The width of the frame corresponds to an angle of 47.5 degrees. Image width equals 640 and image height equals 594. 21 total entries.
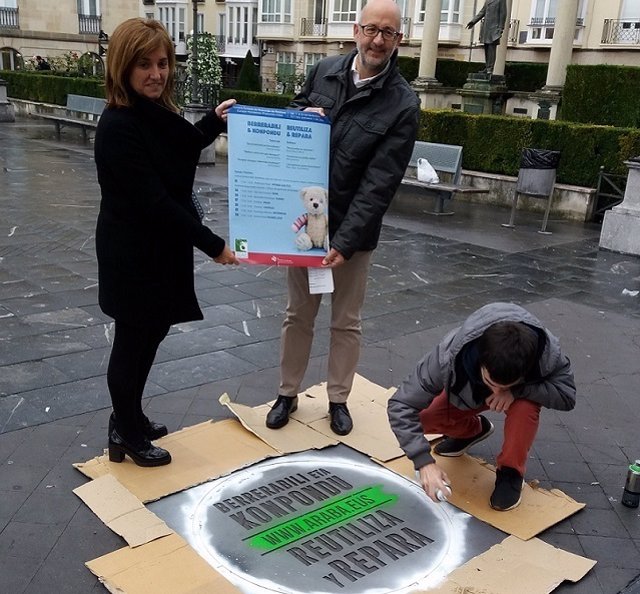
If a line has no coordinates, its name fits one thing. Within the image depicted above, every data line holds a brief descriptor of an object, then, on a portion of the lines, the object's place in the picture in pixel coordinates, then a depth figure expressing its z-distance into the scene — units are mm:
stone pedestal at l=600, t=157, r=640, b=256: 8078
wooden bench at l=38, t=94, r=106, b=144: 16561
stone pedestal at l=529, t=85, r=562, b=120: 17144
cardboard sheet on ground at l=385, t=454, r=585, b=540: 2939
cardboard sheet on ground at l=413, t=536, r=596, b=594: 2549
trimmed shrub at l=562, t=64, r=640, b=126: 11453
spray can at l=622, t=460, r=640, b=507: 3078
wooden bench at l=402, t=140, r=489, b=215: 10109
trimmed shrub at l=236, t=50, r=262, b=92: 24344
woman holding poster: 2625
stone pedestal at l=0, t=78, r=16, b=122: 20144
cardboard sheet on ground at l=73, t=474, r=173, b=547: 2705
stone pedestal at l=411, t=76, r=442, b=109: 21906
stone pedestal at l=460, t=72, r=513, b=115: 15344
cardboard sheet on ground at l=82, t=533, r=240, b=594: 2441
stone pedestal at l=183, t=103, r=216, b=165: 14031
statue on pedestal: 15836
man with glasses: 3105
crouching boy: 2525
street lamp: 14177
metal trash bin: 9141
